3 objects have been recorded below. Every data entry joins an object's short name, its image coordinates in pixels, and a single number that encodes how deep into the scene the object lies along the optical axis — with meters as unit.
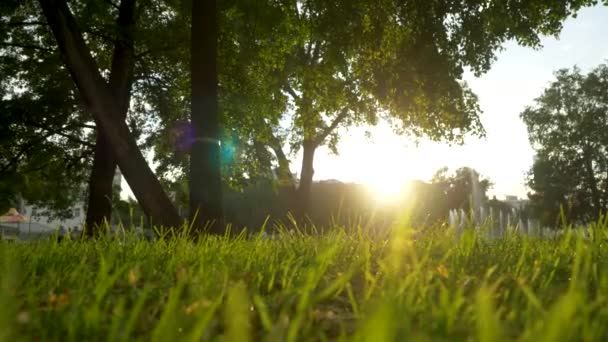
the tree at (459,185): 55.31
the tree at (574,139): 48.81
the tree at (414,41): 13.87
